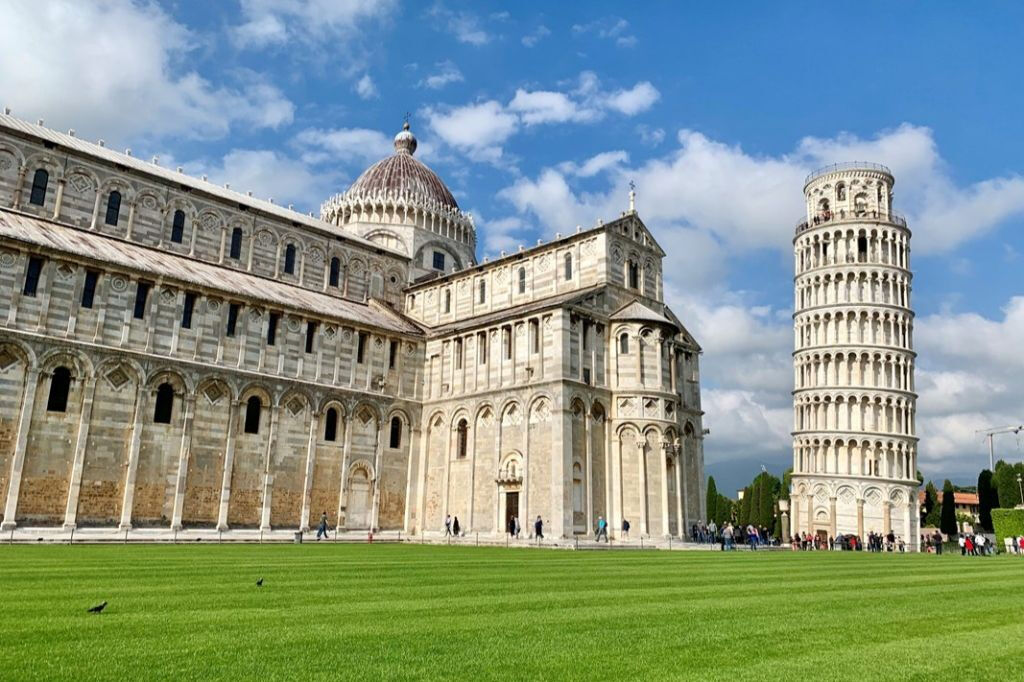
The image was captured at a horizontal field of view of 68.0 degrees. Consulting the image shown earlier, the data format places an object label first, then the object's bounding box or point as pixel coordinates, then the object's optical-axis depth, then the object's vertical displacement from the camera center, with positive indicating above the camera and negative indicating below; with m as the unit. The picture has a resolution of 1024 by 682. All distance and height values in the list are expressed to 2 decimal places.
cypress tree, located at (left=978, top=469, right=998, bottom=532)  82.22 +3.31
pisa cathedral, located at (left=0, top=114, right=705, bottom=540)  32.50 +6.60
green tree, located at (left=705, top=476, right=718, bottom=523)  91.84 +2.13
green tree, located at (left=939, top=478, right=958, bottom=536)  79.56 +0.93
